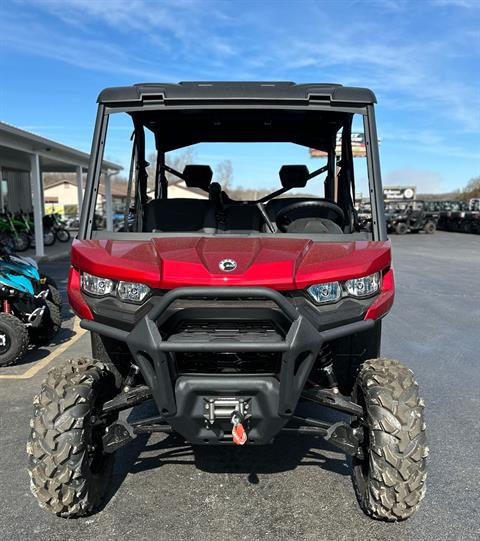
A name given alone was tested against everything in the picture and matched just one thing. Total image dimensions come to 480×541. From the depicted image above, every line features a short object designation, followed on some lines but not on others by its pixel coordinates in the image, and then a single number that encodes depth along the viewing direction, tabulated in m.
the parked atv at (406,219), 29.17
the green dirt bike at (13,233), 16.91
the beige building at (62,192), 74.14
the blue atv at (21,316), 5.10
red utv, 2.33
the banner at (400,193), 34.91
